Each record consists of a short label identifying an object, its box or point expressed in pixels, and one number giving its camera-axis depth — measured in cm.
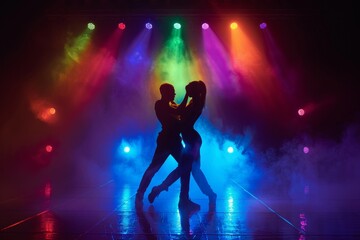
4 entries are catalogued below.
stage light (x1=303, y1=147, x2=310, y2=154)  1209
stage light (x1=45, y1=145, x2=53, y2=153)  1253
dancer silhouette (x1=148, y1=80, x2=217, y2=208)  629
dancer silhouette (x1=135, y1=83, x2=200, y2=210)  652
